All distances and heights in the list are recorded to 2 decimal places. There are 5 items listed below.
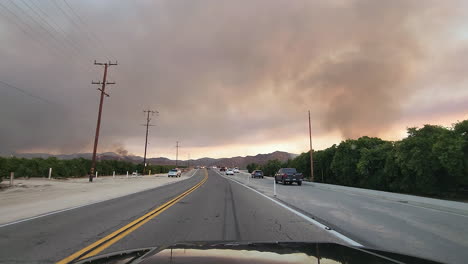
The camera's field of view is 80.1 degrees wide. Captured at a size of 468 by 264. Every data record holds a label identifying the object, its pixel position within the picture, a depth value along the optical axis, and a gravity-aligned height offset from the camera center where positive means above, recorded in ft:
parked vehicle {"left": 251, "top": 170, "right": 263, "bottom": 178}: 207.00 +2.94
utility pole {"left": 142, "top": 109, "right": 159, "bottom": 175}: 239.07 +43.75
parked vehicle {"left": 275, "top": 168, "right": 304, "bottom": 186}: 113.65 +1.10
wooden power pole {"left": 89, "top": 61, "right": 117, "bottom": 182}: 118.13 +27.44
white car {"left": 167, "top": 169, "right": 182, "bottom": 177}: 211.20 +2.38
